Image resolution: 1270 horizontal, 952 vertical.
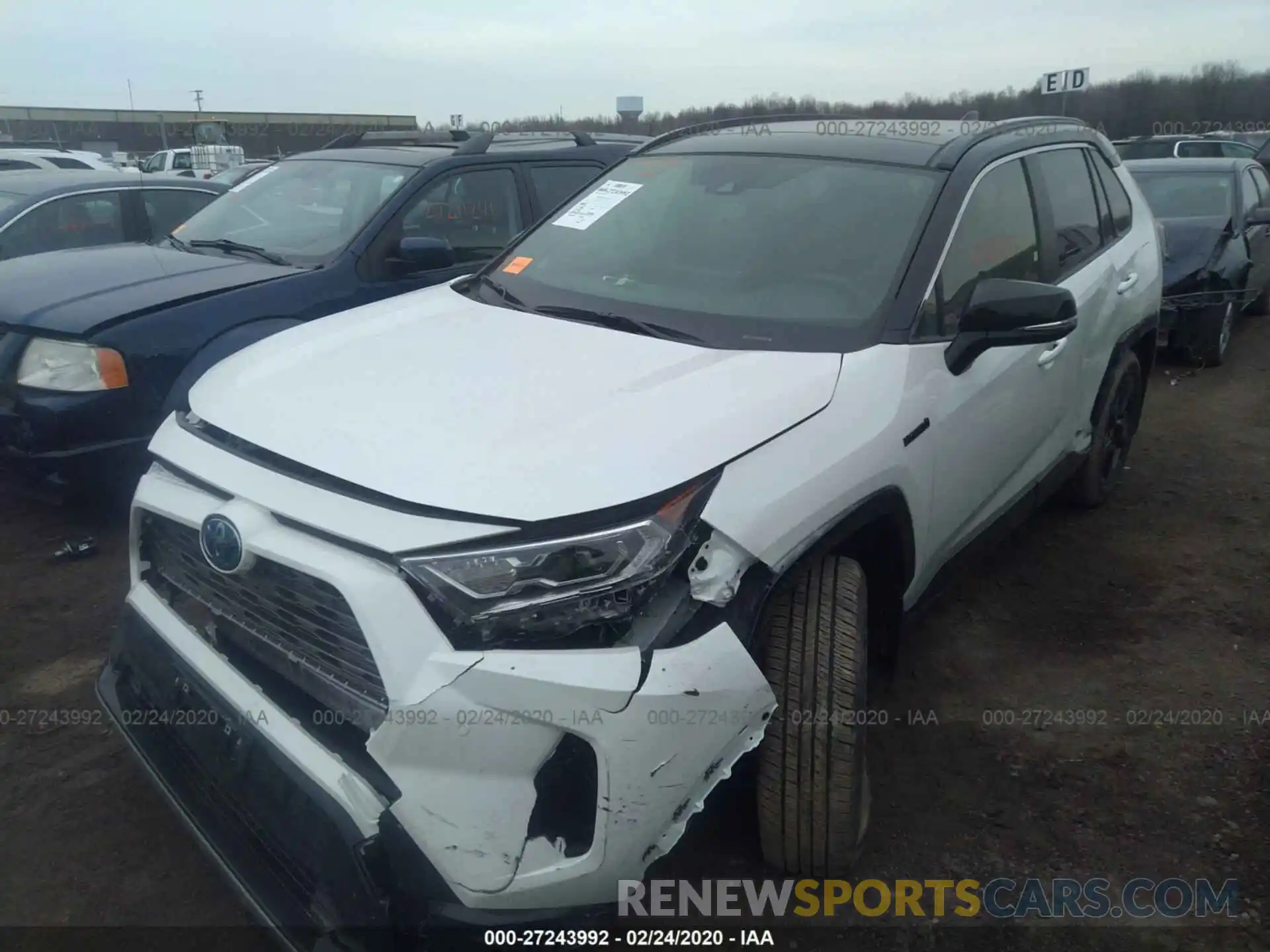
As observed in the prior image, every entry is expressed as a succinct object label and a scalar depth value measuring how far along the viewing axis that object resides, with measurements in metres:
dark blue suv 3.95
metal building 35.50
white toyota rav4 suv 1.78
